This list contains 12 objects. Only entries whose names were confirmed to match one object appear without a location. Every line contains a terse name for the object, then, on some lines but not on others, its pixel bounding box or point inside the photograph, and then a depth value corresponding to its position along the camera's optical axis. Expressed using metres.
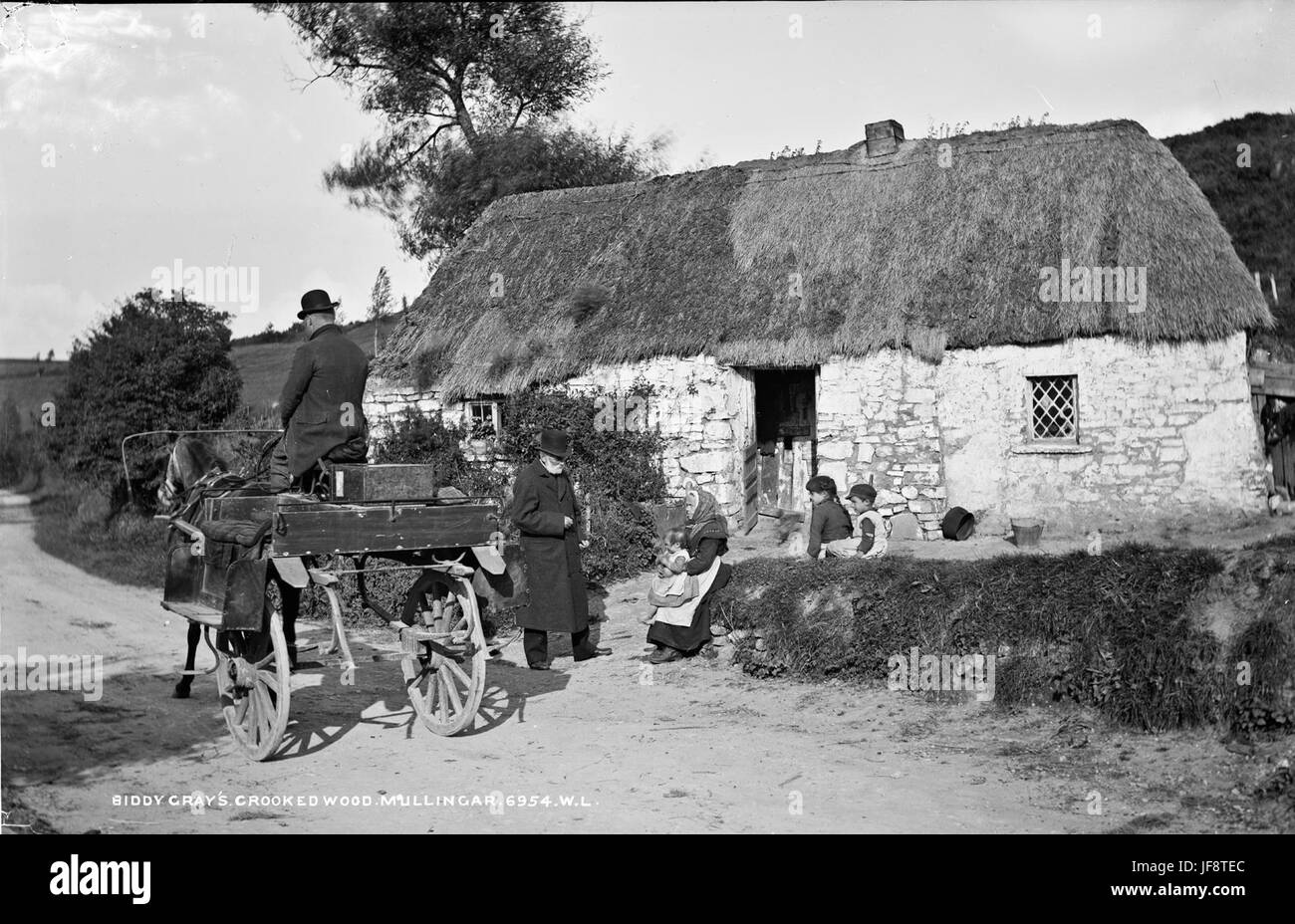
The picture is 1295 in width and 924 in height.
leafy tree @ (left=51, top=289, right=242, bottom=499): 17.08
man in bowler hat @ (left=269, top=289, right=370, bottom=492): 7.35
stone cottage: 14.84
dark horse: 7.92
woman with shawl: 9.40
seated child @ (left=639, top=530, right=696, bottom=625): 9.42
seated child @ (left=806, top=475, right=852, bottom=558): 10.68
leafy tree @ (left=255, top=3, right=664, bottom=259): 24.17
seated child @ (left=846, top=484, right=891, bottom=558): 10.42
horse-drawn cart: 6.78
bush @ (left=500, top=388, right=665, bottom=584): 13.47
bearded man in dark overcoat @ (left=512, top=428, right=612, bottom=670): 9.39
